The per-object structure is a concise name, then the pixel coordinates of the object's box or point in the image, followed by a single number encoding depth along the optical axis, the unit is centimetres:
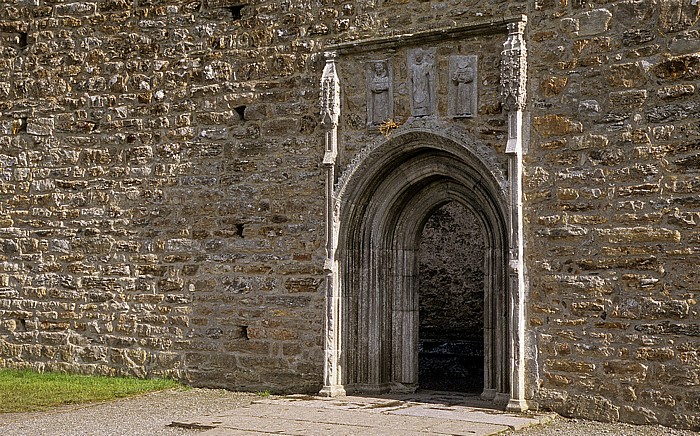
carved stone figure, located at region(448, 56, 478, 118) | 824
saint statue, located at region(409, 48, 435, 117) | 841
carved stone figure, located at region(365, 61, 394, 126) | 862
